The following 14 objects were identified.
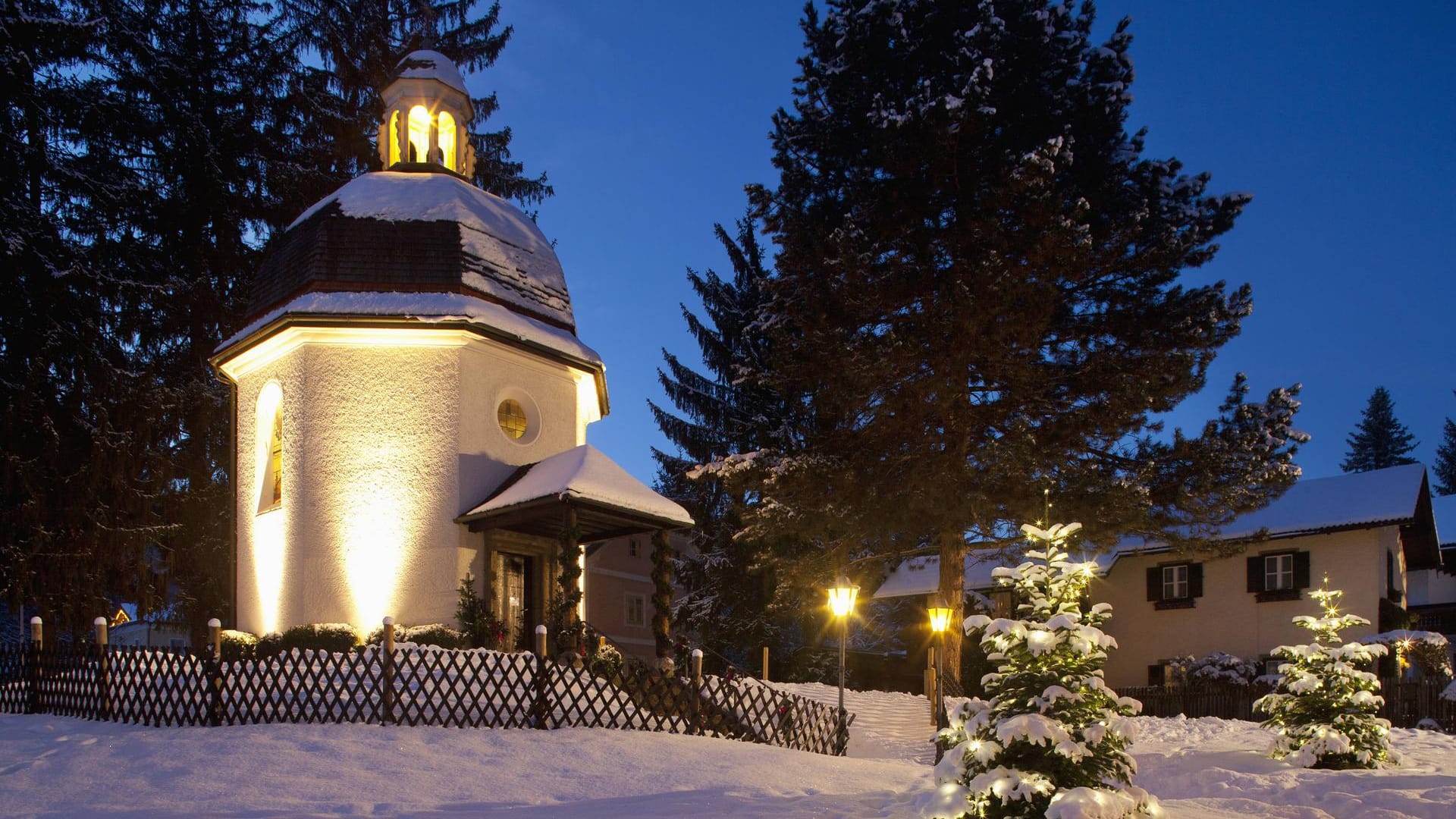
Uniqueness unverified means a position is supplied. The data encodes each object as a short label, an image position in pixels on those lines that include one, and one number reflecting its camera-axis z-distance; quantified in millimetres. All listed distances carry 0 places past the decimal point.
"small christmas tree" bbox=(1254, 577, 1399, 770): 13320
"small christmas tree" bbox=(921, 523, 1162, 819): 7461
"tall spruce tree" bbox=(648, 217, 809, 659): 31641
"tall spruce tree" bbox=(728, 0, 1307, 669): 21156
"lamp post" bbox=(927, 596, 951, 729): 18516
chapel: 18062
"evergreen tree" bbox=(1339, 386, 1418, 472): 59125
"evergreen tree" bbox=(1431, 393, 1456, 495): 58381
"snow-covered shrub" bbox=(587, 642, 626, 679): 15911
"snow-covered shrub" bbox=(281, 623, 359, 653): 17094
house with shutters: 25906
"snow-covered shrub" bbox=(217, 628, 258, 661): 17156
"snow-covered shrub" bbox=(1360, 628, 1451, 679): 22828
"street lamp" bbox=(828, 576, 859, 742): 17469
